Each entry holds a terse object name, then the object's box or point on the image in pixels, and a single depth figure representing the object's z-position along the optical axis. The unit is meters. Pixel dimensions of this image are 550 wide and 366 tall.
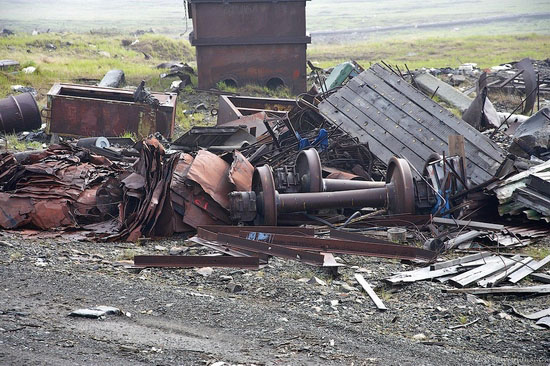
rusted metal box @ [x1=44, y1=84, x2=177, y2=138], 24.86
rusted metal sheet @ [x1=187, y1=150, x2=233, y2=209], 15.45
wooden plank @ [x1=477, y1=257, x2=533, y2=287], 12.39
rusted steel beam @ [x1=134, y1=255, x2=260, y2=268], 12.97
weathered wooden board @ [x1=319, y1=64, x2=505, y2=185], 19.00
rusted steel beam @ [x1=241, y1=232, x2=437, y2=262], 13.79
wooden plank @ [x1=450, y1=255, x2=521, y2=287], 12.45
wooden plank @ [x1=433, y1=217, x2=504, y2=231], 15.54
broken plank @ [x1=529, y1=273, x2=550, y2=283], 12.68
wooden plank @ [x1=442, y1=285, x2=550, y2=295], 11.96
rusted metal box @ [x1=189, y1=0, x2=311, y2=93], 33.00
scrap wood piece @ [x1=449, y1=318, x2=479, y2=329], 10.47
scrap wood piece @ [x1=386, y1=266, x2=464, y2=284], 12.42
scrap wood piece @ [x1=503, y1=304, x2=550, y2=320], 10.91
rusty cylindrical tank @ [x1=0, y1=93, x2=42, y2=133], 25.61
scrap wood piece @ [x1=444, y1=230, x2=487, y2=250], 14.62
